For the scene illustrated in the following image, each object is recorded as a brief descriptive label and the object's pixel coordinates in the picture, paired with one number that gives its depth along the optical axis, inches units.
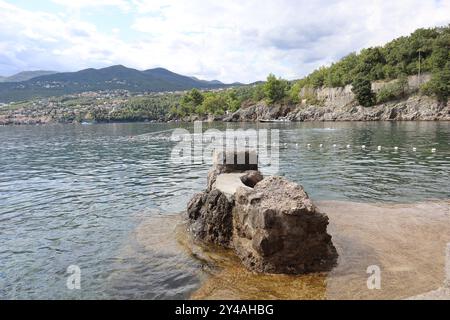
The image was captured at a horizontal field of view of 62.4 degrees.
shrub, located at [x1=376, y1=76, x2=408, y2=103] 4630.9
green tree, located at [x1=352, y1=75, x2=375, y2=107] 4913.9
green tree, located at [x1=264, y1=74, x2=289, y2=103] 6619.1
